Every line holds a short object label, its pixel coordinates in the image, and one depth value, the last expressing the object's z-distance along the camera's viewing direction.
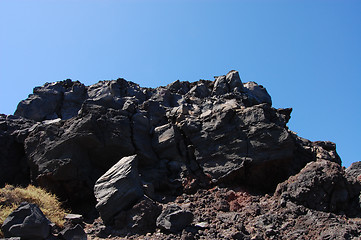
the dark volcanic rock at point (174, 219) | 13.48
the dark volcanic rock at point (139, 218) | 14.16
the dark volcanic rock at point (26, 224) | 11.98
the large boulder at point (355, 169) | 18.94
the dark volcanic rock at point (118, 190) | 14.80
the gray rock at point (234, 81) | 33.03
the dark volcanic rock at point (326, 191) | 14.55
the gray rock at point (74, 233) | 12.86
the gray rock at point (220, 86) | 32.84
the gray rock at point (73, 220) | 14.69
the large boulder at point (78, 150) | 17.69
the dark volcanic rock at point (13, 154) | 19.34
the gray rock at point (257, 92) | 34.12
